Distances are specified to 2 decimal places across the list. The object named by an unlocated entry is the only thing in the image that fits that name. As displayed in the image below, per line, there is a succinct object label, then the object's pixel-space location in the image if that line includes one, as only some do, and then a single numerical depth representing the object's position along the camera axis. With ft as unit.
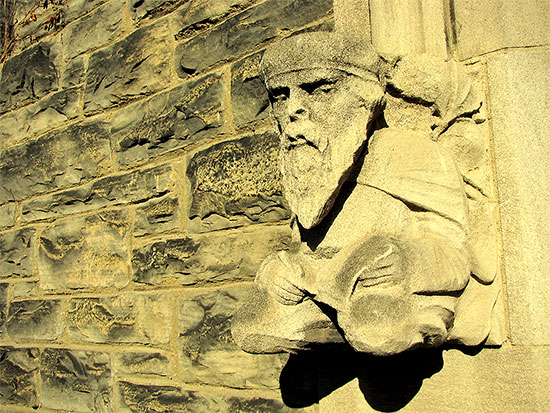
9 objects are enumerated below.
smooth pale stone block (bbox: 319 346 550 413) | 4.62
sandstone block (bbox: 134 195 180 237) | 8.13
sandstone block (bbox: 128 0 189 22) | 8.72
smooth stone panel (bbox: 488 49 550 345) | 4.76
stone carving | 4.06
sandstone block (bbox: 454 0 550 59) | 5.17
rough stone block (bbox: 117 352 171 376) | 7.91
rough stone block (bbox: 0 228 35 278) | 10.36
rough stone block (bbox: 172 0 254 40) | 7.84
